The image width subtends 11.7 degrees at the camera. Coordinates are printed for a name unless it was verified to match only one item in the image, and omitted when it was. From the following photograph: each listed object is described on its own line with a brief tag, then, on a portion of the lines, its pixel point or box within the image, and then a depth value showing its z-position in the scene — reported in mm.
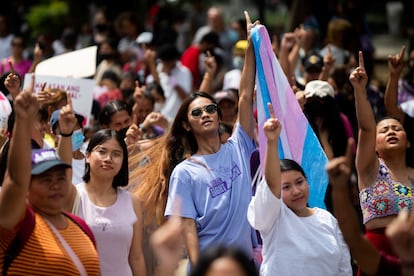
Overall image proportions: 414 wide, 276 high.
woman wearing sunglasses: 13480
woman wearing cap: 10355
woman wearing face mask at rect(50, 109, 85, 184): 15443
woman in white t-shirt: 12078
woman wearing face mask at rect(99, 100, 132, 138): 17536
